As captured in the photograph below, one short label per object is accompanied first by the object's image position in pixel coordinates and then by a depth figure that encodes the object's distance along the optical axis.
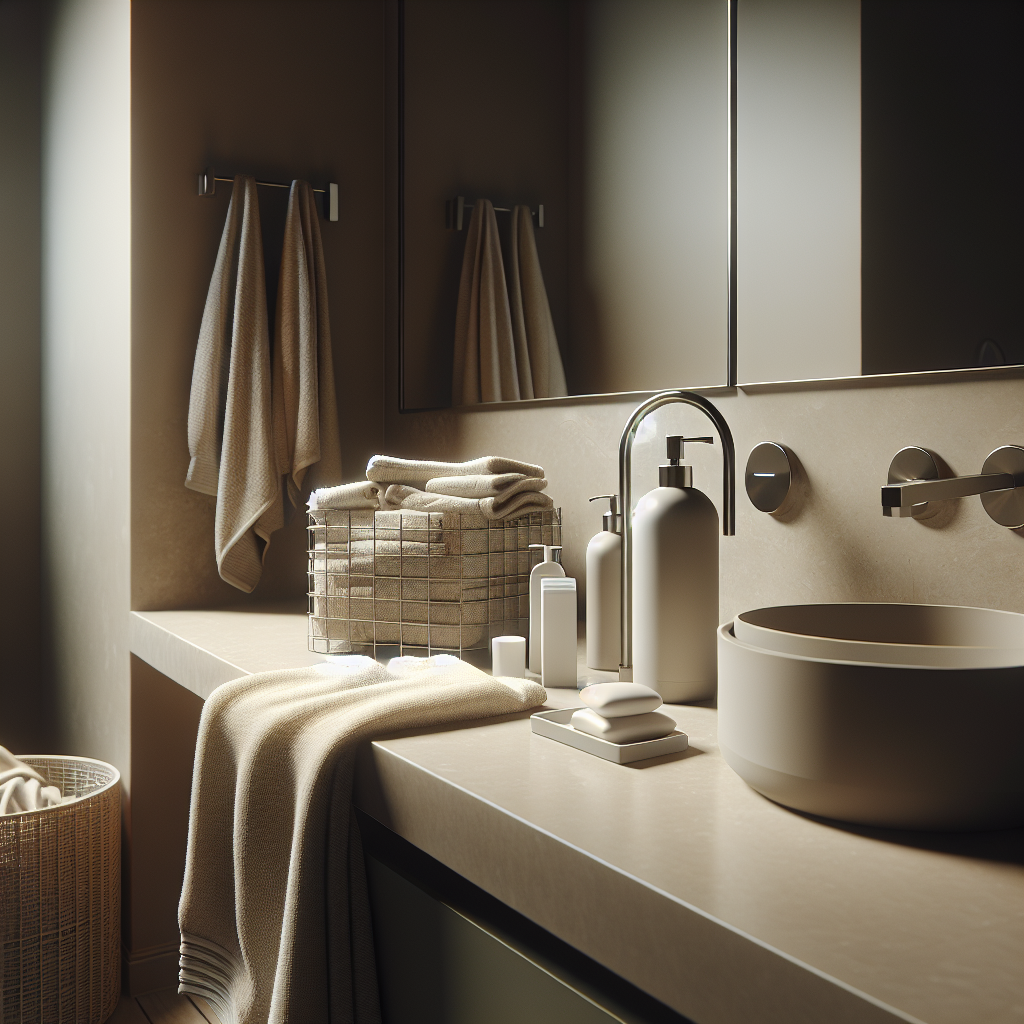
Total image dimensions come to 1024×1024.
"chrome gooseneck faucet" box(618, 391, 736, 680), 1.01
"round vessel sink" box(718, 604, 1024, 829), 0.61
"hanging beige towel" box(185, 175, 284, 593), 1.75
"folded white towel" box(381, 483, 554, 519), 1.24
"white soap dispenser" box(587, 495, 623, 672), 1.13
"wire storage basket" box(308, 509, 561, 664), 1.22
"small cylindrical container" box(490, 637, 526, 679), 1.12
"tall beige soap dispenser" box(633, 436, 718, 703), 1.00
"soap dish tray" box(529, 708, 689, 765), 0.82
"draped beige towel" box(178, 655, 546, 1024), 0.85
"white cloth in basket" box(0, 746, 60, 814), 1.70
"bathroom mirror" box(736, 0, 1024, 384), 0.93
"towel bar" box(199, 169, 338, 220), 1.81
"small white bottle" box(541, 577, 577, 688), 1.11
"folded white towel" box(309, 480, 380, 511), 1.30
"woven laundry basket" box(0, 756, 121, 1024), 1.65
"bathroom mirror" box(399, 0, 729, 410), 1.25
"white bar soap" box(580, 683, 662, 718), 0.84
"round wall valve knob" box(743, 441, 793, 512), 1.14
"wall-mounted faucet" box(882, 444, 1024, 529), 0.80
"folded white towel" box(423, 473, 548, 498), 1.26
